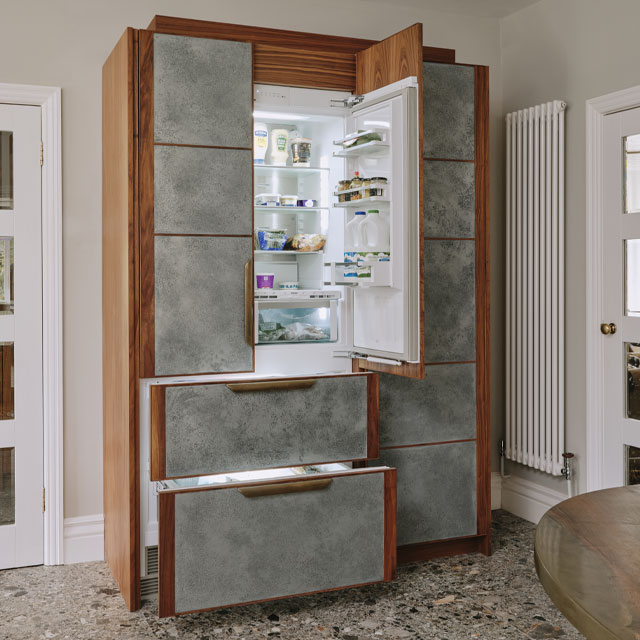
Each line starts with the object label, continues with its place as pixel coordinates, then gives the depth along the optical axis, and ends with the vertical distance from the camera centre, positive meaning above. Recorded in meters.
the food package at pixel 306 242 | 3.03 +0.29
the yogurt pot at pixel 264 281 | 2.97 +0.12
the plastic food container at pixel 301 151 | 3.01 +0.67
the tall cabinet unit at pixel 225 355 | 2.61 -0.17
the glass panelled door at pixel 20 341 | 3.15 -0.13
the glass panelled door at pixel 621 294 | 3.20 +0.07
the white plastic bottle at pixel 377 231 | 2.88 +0.32
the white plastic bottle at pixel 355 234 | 2.95 +0.32
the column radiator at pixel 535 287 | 3.58 +0.12
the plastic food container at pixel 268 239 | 3.00 +0.30
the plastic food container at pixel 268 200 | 3.00 +0.46
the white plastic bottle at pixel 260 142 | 2.98 +0.70
